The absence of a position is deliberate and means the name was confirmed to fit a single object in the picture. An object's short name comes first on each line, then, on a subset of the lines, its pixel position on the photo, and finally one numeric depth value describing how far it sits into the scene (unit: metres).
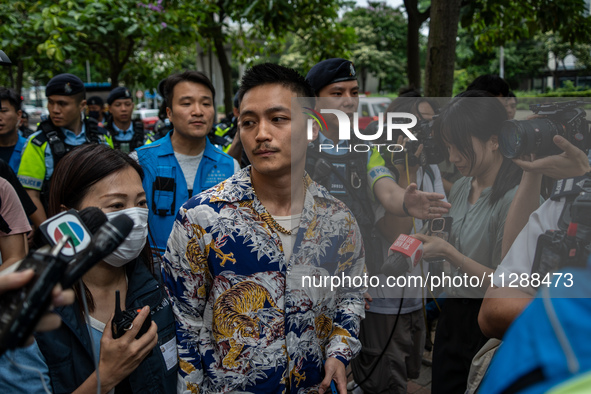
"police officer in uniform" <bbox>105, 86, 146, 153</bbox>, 6.98
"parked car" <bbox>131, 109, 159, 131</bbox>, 27.89
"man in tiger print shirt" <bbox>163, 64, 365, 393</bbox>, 1.75
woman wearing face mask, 1.46
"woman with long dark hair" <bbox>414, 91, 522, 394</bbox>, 2.07
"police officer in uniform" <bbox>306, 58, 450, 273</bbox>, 2.41
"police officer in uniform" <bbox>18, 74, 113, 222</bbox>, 3.71
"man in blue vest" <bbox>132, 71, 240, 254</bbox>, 3.08
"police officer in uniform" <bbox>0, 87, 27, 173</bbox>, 4.55
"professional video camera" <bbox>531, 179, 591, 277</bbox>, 1.55
